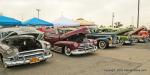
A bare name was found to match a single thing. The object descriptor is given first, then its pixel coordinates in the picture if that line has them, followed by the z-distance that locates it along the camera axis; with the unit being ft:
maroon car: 16.45
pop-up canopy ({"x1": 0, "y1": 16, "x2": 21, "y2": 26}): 21.36
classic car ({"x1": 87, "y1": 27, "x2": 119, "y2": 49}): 22.47
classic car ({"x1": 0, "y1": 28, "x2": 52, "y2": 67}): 11.98
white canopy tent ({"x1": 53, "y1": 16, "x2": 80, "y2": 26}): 32.24
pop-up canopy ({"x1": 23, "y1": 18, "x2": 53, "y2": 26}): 27.74
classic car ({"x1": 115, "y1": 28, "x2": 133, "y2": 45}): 24.73
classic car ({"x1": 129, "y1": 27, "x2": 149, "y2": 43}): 28.92
